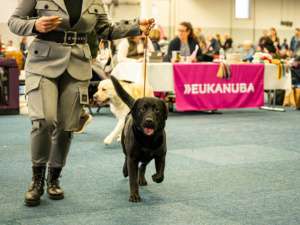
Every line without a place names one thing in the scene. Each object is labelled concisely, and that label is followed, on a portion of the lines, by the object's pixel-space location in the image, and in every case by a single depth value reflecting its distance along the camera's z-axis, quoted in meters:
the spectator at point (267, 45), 11.52
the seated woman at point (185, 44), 8.20
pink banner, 7.57
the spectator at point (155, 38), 10.19
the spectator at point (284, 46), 17.93
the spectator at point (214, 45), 15.74
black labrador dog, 2.91
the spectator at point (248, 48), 12.25
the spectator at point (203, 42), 11.93
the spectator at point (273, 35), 13.42
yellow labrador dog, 5.25
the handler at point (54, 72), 2.81
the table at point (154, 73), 7.27
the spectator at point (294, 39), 14.30
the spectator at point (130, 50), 7.68
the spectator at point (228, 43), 18.61
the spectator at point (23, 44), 14.89
